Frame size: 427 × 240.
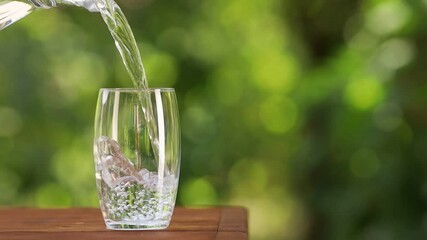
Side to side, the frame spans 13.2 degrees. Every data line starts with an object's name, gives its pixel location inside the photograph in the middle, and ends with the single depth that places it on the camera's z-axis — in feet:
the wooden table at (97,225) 5.06
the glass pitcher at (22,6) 5.42
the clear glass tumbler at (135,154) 5.17
